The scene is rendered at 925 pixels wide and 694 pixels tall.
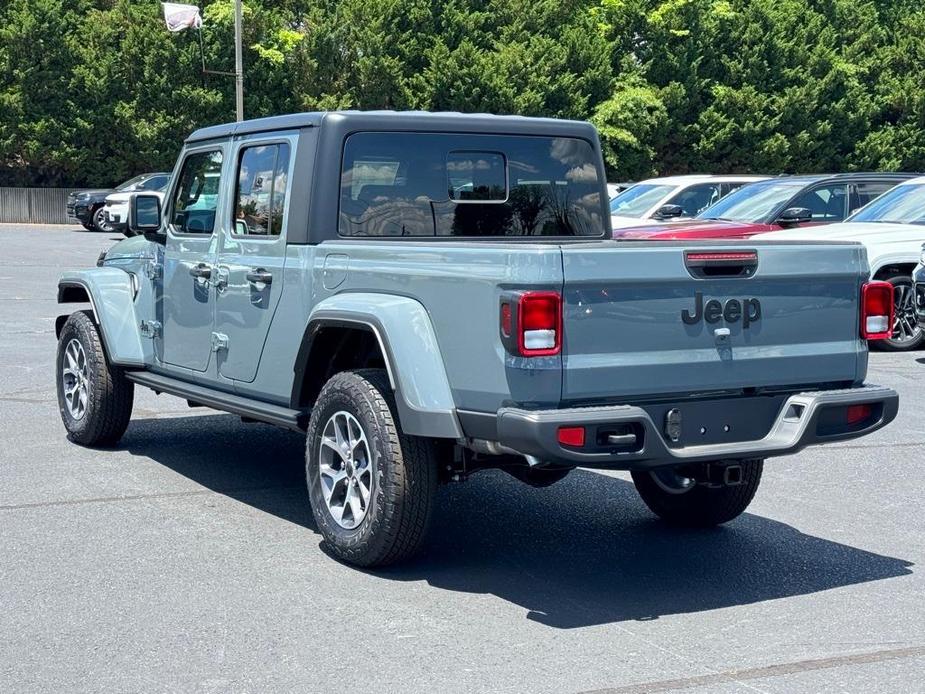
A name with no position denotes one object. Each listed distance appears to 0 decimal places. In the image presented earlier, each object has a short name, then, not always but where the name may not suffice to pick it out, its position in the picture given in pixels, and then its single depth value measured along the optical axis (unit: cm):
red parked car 1566
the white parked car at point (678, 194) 1886
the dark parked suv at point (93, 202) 3572
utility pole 4066
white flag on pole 4072
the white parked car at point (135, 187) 3447
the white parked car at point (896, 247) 1380
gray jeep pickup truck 521
